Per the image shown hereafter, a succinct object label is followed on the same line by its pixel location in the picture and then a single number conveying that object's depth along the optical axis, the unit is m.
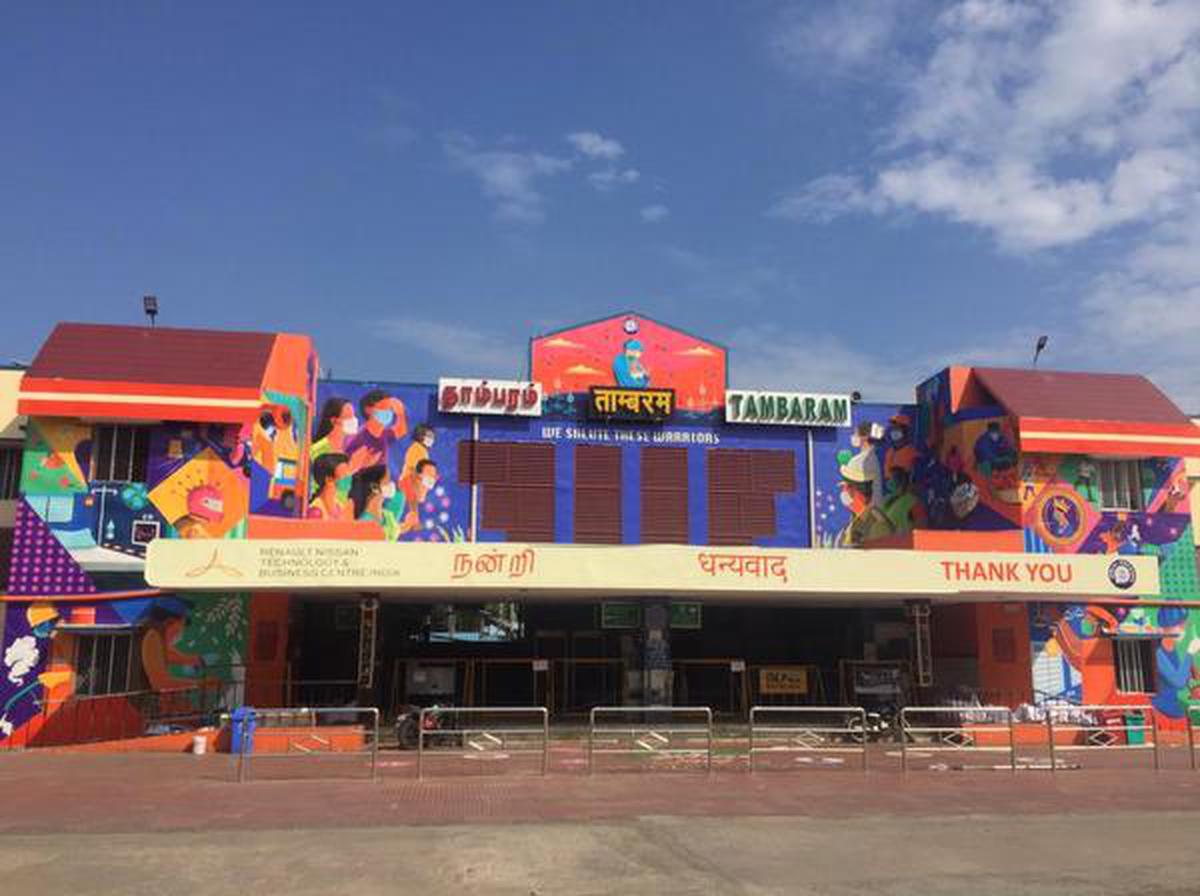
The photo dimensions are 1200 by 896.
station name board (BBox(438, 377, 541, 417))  31.38
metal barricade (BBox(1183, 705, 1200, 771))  18.33
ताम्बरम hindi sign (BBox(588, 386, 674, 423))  31.75
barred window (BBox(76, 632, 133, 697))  24.41
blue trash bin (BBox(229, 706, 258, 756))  20.17
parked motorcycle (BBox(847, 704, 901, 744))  23.08
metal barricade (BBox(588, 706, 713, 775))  19.42
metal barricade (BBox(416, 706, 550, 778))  18.83
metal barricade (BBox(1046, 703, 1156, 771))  22.46
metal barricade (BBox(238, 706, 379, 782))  21.44
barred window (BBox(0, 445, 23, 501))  27.58
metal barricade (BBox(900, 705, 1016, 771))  22.02
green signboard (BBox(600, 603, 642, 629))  25.33
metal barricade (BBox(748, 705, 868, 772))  18.47
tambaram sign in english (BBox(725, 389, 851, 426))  32.53
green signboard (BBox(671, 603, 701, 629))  25.72
